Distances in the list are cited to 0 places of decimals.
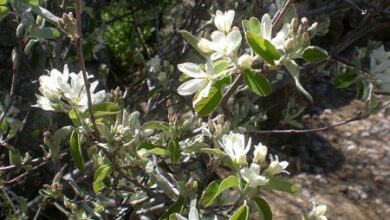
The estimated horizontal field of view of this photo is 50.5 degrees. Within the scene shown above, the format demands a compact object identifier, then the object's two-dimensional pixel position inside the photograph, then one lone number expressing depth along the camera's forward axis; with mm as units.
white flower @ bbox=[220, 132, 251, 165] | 210
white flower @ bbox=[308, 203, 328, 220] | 233
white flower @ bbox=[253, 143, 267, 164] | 204
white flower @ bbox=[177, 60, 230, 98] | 203
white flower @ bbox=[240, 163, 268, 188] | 201
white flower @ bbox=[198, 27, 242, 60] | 197
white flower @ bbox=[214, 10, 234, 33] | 213
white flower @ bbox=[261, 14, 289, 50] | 201
